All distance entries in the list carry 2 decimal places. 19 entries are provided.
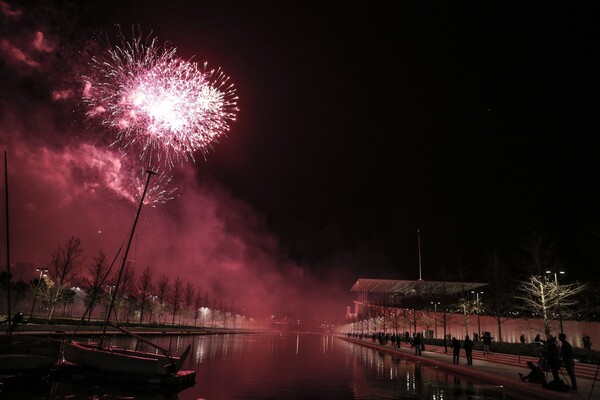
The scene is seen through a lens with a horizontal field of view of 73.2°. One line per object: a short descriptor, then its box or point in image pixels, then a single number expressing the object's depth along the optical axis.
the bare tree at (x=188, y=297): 102.64
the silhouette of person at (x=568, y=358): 15.11
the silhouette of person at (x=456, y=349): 26.91
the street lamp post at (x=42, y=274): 54.71
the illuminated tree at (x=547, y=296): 33.60
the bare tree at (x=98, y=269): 64.38
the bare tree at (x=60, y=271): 55.09
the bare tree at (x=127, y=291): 72.38
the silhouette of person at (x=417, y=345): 34.96
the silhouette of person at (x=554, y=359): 15.48
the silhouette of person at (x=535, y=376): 17.11
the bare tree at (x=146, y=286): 79.09
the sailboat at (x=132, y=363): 15.89
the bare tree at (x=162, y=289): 86.88
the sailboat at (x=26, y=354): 15.71
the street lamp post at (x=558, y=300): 33.25
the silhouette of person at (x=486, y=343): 34.06
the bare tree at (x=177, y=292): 89.51
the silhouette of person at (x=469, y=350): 25.78
